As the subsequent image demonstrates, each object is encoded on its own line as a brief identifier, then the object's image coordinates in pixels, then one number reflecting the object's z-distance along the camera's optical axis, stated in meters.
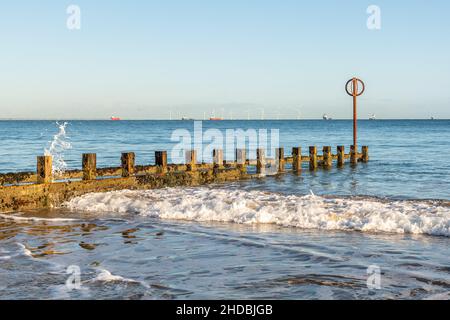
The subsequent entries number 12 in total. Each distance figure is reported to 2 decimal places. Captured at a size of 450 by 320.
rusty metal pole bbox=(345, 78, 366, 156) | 29.28
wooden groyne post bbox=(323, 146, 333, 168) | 28.03
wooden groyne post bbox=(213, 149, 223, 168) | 21.05
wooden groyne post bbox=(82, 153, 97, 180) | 15.38
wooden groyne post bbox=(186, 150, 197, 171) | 19.17
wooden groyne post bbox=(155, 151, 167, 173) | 17.79
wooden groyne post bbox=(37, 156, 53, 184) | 14.12
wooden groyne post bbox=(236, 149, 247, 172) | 21.86
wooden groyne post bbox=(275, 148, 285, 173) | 24.39
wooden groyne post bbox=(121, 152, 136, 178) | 16.48
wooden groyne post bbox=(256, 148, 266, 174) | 23.08
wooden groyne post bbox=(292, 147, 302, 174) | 25.58
